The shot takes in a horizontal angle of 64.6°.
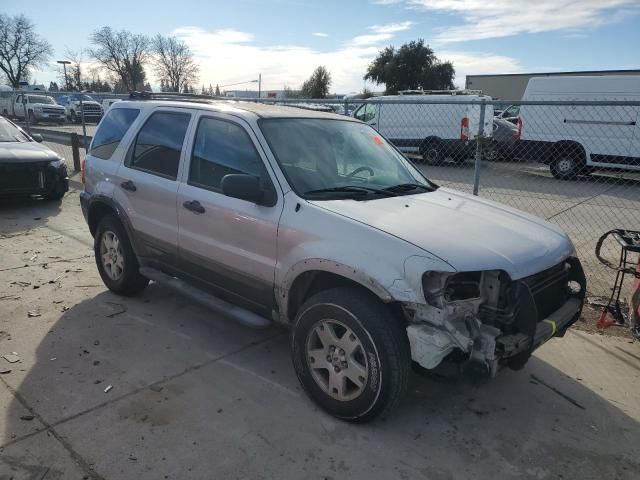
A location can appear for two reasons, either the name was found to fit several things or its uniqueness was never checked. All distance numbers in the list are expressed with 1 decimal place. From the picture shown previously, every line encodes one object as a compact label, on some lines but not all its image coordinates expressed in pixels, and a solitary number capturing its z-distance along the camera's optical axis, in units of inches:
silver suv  108.6
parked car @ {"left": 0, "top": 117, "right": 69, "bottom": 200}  316.5
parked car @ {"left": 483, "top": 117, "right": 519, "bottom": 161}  595.8
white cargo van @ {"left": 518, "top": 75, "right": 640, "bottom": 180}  504.4
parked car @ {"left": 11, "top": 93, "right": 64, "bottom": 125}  1157.7
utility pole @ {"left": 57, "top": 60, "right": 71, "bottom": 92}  2267.5
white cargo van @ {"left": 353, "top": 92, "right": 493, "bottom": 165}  612.7
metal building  1814.7
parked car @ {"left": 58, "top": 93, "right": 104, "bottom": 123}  1154.6
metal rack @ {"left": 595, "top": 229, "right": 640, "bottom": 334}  150.5
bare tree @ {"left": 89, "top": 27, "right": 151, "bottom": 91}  2539.4
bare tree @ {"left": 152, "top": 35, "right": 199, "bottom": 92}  2610.7
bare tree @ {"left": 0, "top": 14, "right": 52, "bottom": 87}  2287.6
